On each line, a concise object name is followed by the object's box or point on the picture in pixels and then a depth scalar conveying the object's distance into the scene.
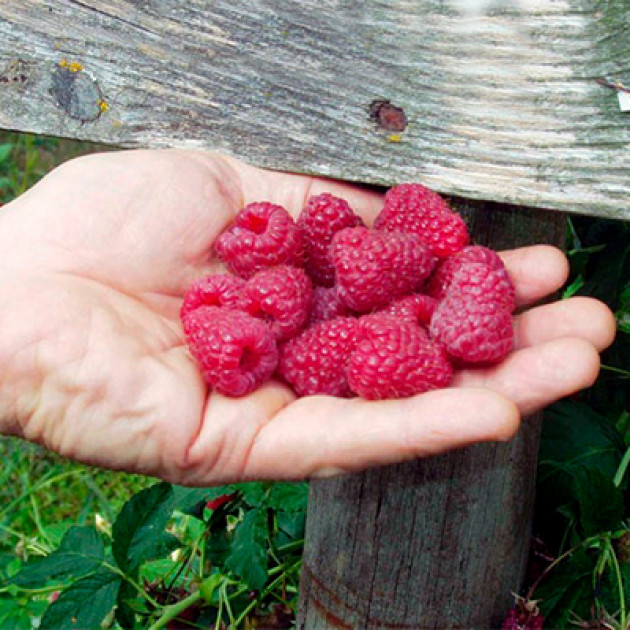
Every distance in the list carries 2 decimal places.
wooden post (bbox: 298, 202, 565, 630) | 0.28
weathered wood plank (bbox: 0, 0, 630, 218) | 0.26
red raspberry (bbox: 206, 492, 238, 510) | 0.34
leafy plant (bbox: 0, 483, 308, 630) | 0.30
